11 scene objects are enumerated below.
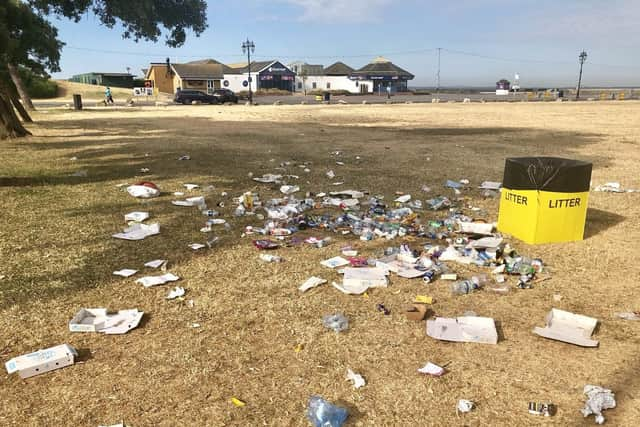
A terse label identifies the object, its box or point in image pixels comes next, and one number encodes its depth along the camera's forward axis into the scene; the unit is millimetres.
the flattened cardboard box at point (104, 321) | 3203
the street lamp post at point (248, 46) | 44875
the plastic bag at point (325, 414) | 2330
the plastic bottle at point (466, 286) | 3863
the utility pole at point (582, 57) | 54212
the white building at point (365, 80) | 73500
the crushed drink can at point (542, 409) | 2412
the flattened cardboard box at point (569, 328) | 3088
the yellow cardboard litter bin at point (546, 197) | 4707
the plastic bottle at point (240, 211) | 6121
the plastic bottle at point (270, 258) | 4535
